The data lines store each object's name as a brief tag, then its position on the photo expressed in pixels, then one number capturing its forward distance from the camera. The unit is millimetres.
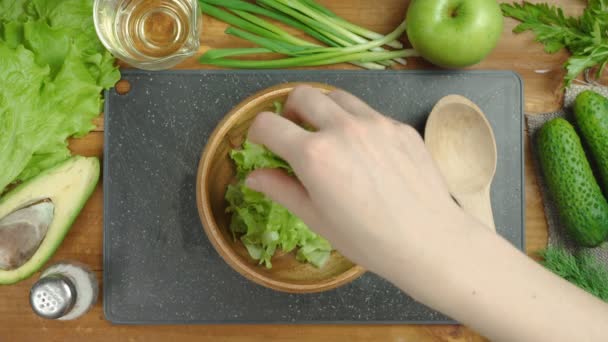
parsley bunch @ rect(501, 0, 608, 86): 863
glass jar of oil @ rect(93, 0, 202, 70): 854
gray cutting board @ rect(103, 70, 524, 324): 896
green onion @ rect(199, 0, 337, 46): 877
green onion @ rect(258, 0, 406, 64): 881
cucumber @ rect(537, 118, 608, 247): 852
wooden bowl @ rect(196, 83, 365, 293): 721
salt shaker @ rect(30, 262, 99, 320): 806
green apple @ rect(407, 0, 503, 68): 801
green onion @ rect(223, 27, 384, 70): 859
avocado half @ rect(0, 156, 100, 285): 837
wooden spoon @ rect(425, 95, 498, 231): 856
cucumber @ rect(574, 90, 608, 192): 856
